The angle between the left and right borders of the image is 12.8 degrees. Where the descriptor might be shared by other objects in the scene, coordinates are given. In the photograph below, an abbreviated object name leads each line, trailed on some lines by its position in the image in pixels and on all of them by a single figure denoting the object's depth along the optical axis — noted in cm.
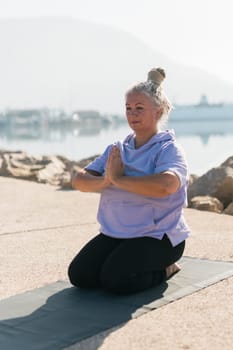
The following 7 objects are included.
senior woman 467
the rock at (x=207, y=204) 886
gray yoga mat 402
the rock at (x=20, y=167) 1325
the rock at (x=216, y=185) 947
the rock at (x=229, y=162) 1114
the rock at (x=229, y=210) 857
